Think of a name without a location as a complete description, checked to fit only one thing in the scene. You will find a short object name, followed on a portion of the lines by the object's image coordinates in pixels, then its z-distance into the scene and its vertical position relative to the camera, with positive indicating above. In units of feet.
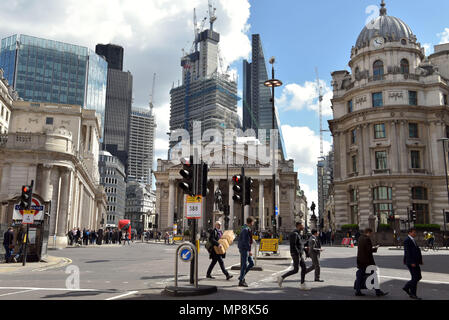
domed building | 158.10 +38.10
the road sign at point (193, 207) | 36.06 +1.30
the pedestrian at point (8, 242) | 64.44 -3.66
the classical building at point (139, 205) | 565.12 +23.44
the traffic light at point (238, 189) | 53.42 +4.44
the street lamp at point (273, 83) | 76.90 +27.13
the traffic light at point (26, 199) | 58.54 +3.08
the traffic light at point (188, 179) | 36.17 +3.87
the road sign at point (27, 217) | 60.93 +0.45
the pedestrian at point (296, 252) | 36.88 -2.83
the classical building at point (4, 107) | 173.99 +50.45
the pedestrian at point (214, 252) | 41.28 -3.17
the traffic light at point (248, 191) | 54.93 +4.31
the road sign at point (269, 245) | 77.36 -4.50
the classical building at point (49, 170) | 118.62 +15.44
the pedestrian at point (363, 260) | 33.65 -3.20
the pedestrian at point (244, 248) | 38.34 -2.63
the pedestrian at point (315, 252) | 41.52 -3.10
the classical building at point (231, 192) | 276.82 +21.98
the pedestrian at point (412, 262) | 32.14 -3.18
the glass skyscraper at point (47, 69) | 398.42 +155.15
